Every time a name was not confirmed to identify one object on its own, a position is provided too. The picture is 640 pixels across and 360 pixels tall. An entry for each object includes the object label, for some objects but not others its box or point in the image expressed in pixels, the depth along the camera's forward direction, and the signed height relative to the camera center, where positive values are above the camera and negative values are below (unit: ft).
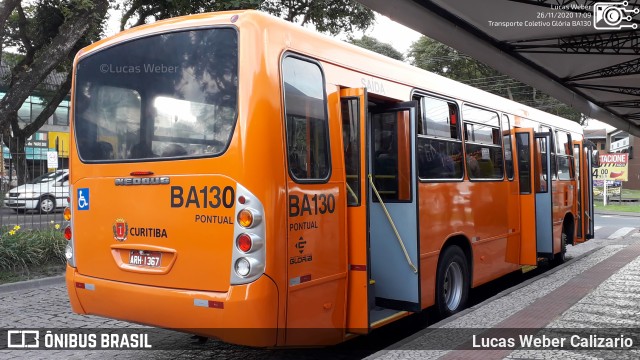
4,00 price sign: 102.63 +1.71
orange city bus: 13.32 +0.08
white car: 35.91 +0.06
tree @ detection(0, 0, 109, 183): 39.55 +14.07
